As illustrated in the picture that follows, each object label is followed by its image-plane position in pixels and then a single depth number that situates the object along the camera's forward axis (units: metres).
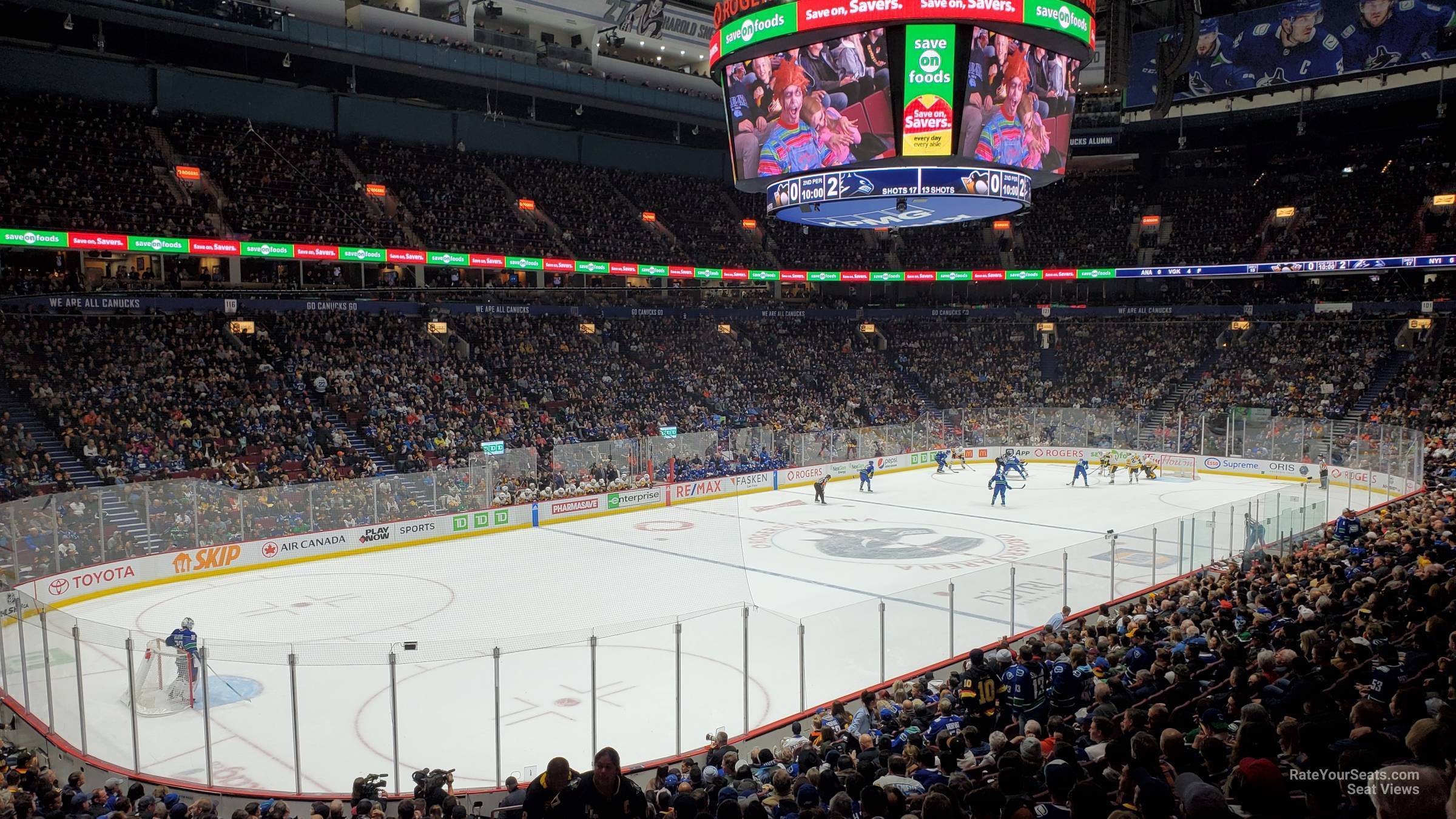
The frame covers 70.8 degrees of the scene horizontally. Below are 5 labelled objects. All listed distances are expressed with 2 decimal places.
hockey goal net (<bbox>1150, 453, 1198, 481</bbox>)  36.34
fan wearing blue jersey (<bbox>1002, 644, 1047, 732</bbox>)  9.08
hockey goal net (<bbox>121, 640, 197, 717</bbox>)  11.88
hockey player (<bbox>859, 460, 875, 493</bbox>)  33.38
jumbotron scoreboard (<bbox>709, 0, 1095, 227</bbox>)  19.12
